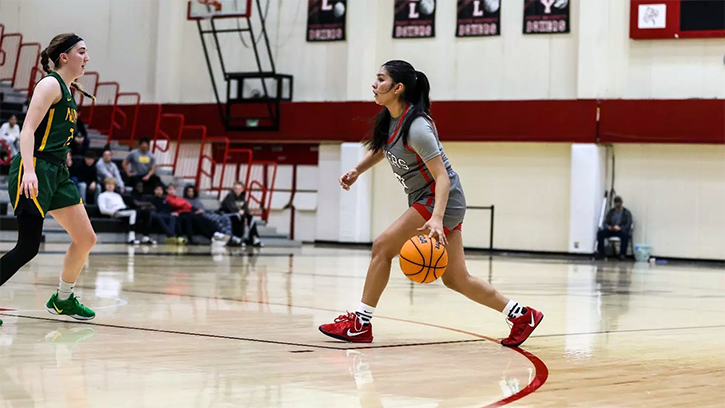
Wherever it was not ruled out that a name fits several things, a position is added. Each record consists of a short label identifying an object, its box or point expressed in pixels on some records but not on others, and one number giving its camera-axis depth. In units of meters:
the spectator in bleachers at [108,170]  19.20
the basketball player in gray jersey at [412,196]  5.38
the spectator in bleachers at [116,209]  18.78
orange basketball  5.13
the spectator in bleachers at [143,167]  20.11
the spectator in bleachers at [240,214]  20.28
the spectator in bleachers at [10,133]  18.55
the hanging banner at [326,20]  23.33
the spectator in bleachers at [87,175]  18.91
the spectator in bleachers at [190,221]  19.72
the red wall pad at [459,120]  21.19
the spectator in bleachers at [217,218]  19.85
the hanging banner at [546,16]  21.53
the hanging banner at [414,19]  22.75
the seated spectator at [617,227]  20.48
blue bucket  20.55
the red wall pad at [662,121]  20.17
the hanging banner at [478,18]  22.19
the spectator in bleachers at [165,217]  19.22
